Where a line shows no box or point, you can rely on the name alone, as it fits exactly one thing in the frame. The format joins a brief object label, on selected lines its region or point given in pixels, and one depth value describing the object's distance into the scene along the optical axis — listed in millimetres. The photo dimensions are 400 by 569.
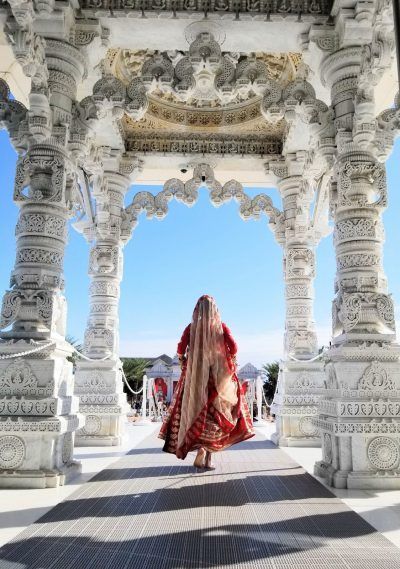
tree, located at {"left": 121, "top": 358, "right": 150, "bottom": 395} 38812
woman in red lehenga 4703
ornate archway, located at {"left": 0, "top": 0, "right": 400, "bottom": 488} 4164
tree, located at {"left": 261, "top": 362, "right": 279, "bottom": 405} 33031
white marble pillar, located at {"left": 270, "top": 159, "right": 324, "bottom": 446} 7211
